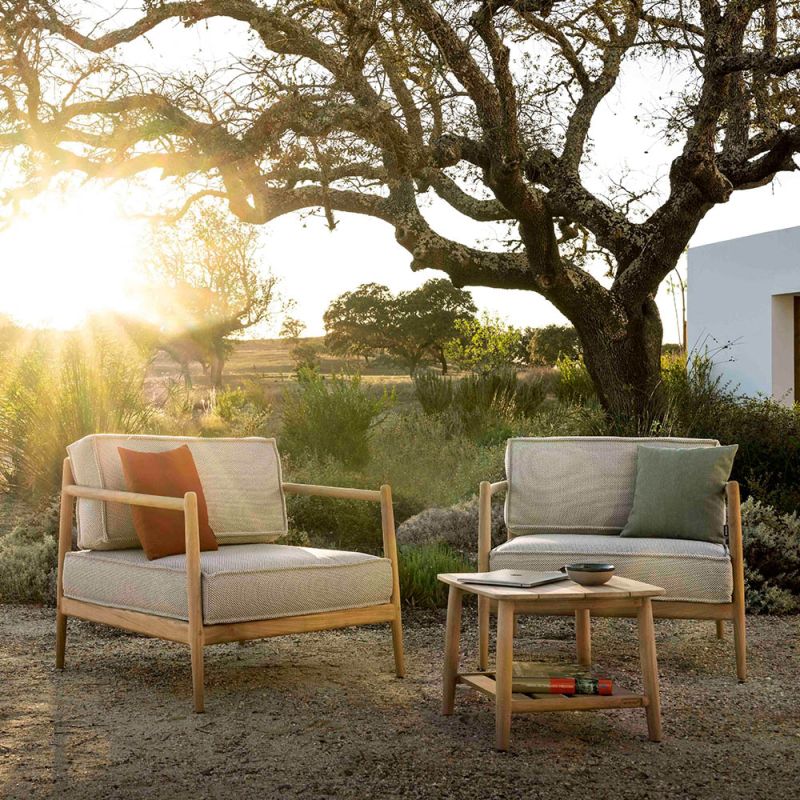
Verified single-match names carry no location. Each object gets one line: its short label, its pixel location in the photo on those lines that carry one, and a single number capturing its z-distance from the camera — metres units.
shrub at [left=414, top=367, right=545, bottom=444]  10.71
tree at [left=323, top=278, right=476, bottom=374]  30.91
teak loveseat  3.88
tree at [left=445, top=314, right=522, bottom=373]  16.66
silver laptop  3.13
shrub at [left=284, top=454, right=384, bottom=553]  6.47
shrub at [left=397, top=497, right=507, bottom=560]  6.01
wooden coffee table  3.01
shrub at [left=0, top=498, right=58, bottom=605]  5.41
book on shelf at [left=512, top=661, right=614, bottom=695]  3.14
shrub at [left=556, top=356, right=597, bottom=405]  12.42
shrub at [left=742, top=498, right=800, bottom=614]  5.12
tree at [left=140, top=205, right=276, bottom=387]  18.73
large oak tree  7.83
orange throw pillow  3.82
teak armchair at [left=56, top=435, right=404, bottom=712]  3.47
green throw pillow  4.23
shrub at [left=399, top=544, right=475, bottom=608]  5.12
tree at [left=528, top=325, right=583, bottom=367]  25.92
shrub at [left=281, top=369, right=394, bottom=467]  8.65
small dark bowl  3.13
